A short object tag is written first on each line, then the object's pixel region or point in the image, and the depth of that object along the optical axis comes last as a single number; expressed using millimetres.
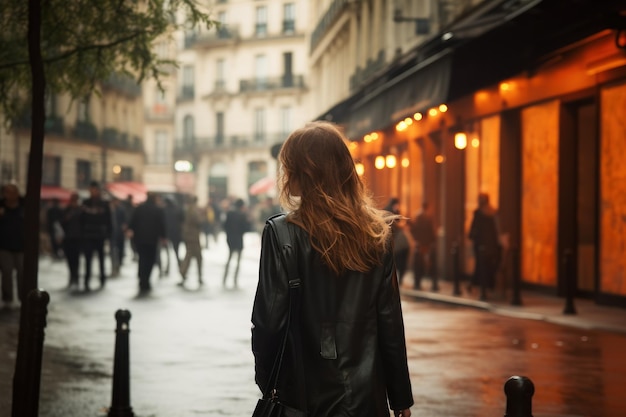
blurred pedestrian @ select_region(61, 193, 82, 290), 20875
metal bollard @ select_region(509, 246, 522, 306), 17141
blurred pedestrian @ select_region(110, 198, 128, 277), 25484
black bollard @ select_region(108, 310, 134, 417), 7645
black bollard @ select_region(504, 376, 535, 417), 3535
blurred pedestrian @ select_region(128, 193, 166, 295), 20297
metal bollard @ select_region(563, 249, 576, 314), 15266
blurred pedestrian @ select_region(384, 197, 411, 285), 21723
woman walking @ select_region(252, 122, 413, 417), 3785
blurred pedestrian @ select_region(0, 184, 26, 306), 15953
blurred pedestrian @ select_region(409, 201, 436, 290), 22766
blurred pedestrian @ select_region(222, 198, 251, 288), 24125
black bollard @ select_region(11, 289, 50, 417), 6441
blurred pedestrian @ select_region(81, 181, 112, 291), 20828
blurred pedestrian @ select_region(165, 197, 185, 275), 27672
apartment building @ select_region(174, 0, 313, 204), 82125
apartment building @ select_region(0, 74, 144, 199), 47594
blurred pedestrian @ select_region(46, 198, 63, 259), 32406
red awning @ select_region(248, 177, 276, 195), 62781
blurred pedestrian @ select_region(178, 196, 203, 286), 23469
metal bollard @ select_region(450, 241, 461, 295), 19438
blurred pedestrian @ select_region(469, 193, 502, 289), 19609
